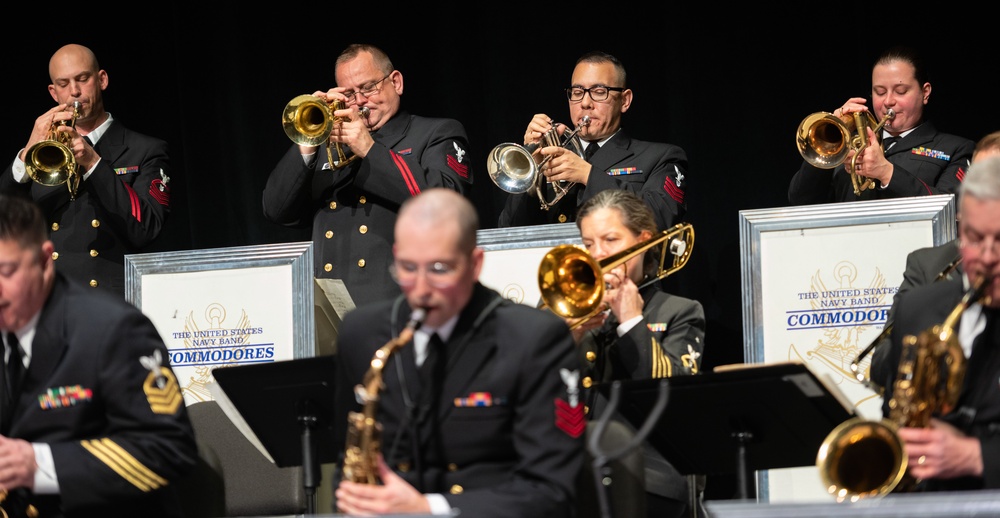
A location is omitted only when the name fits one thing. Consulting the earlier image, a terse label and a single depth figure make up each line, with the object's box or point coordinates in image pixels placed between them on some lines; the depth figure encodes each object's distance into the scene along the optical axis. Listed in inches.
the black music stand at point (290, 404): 317.7
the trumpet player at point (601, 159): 436.5
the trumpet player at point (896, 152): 416.2
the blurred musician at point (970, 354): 245.1
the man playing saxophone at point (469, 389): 250.4
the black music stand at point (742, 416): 282.8
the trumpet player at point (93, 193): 459.8
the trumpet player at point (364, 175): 436.1
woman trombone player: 339.0
